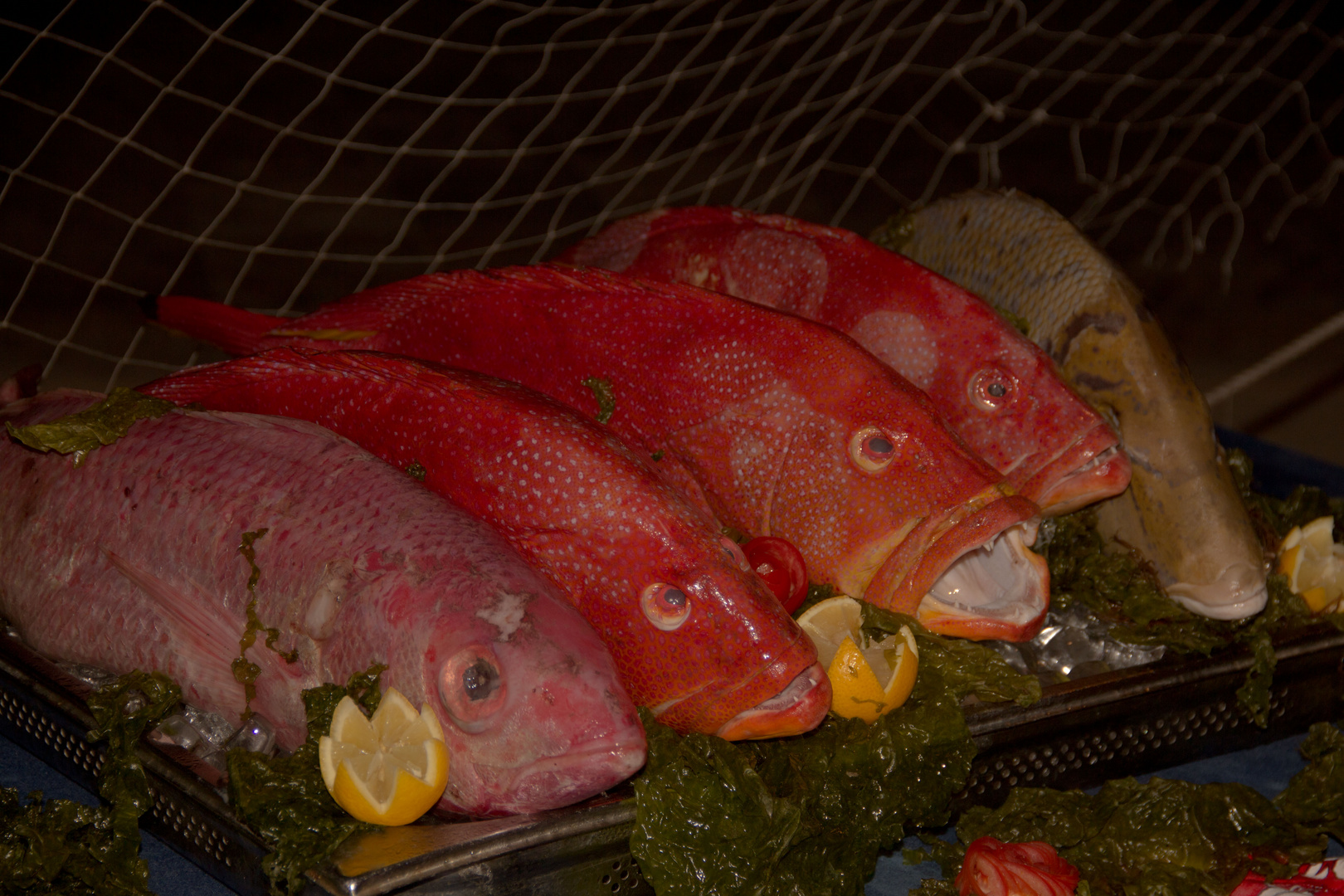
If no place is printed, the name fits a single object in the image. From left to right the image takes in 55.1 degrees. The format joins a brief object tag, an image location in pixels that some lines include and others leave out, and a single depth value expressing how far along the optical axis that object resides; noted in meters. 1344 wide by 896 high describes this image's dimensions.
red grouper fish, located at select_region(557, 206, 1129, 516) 2.61
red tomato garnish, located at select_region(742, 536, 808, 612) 2.28
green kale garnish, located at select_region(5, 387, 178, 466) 2.28
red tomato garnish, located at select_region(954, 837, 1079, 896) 2.04
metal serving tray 1.83
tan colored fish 2.72
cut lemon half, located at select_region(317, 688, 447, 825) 1.82
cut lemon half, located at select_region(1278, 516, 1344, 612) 2.87
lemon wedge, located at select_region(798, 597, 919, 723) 2.20
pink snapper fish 1.87
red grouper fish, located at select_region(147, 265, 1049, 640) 2.36
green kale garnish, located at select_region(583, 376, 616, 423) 2.47
